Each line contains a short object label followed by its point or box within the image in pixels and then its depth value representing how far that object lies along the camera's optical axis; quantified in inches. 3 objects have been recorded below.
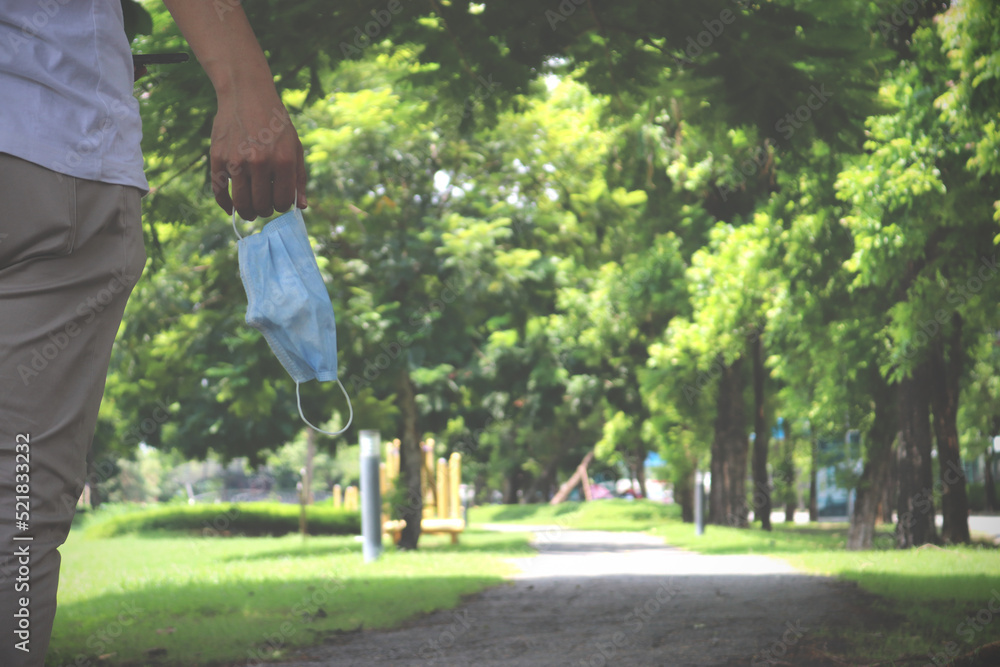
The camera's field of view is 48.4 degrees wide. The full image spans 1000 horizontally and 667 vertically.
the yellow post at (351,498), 1281.1
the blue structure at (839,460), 730.8
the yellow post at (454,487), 783.7
